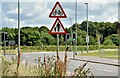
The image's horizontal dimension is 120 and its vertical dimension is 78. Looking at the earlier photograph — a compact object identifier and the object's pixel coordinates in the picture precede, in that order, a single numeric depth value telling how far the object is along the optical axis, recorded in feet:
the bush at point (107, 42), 300.20
